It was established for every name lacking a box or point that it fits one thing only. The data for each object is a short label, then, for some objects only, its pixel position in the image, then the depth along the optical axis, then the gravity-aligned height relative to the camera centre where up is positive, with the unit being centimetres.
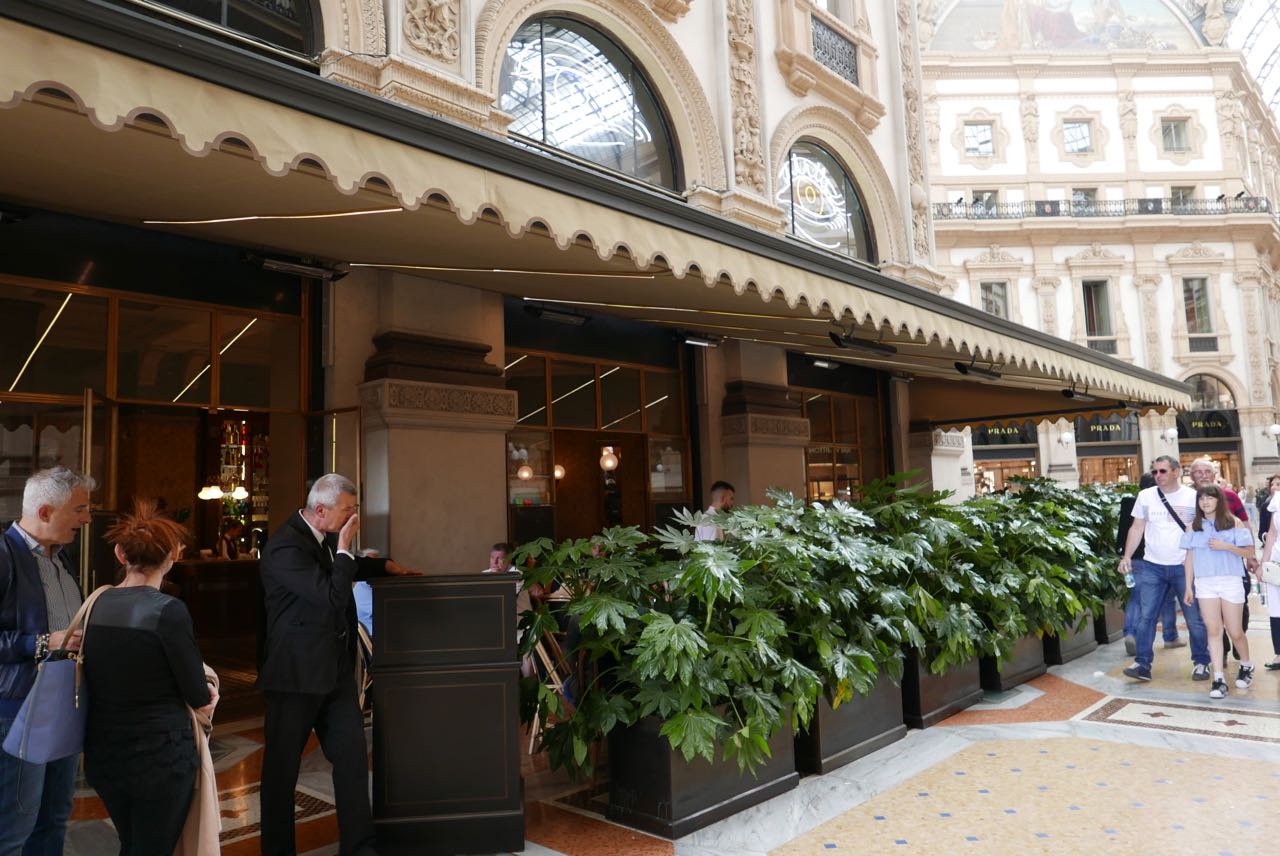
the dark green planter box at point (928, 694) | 606 -148
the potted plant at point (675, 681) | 423 -95
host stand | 399 -101
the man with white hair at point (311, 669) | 368 -67
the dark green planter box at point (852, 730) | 514 -148
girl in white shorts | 657 -72
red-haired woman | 296 -63
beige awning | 276 +137
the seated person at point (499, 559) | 657 -46
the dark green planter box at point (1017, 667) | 701 -152
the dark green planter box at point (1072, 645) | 799 -157
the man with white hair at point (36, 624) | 291 -36
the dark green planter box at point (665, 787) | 423 -144
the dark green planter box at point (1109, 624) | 910 -155
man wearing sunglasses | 712 -65
